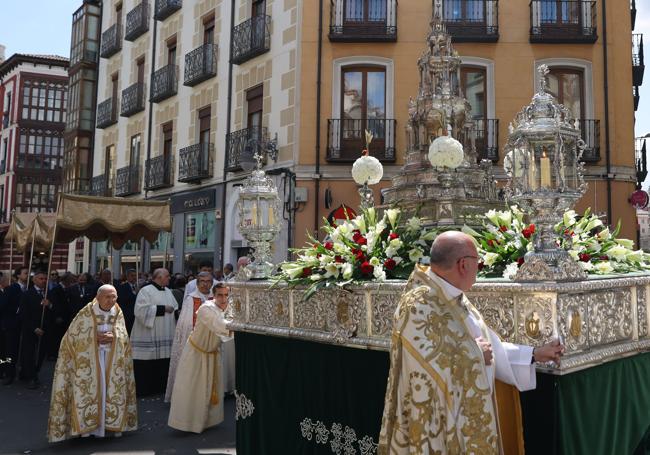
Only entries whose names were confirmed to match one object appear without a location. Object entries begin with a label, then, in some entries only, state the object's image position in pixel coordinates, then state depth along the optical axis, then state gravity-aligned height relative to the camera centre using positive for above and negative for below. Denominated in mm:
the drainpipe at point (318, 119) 14445 +3622
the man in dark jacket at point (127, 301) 9805 -611
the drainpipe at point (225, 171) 16531 +2621
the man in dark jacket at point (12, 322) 9633 -1030
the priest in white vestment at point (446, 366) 2531 -419
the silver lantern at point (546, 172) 3119 +557
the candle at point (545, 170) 3230 +557
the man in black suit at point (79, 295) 11383 -622
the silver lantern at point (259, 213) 5605 +506
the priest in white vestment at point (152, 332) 8344 -960
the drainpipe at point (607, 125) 13898 +3500
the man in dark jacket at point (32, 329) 9281 -1058
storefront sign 17031 +1886
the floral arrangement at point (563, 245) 3746 +188
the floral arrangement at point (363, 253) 4012 +113
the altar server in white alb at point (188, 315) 7570 -640
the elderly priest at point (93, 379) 5895 -1157
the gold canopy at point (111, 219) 10422 +824
